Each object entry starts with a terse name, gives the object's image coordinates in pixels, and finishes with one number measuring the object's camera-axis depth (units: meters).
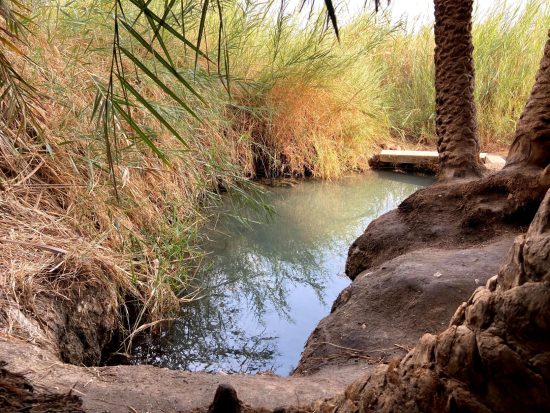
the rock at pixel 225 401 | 1.05
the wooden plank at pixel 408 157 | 6.66
